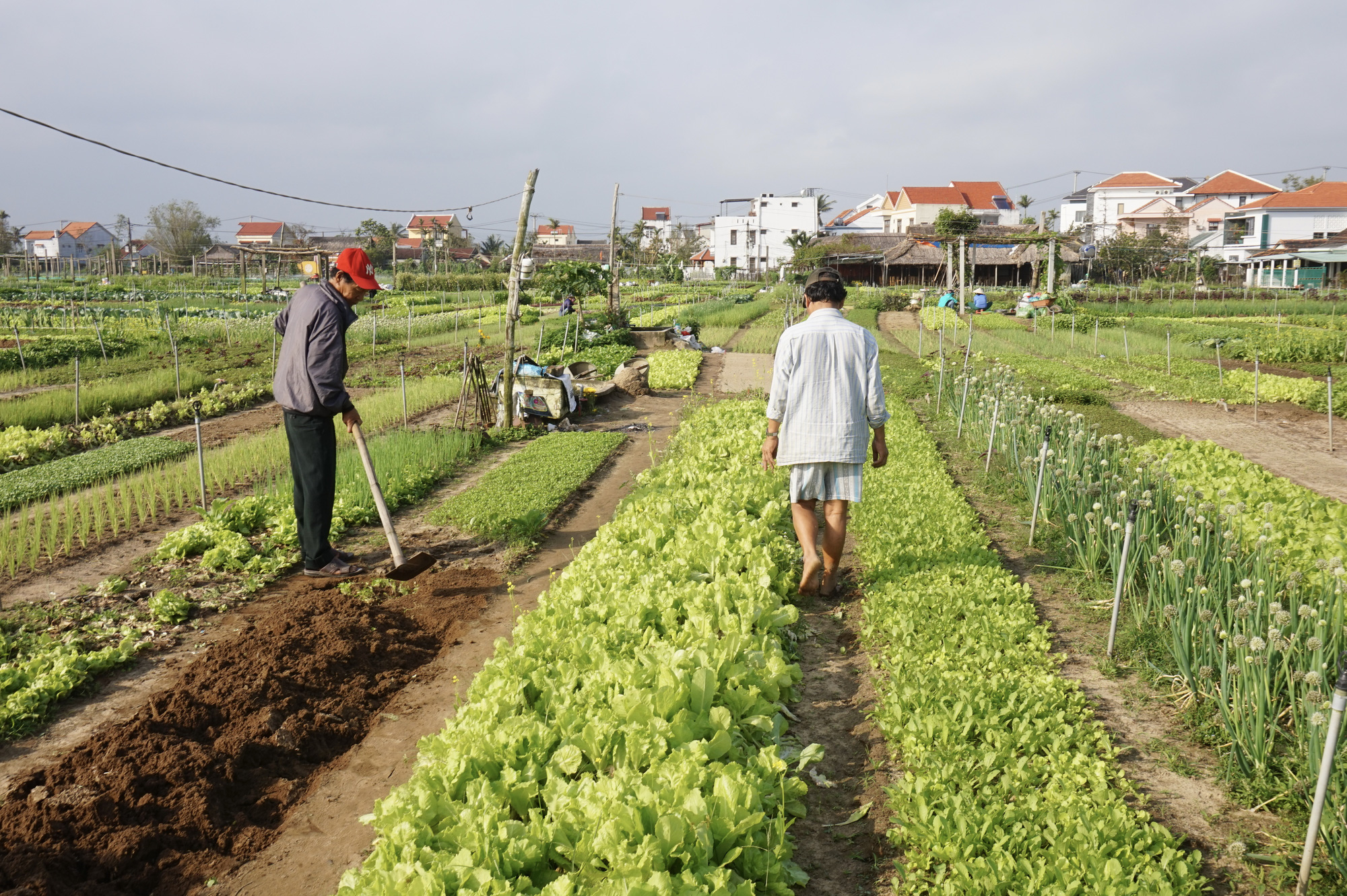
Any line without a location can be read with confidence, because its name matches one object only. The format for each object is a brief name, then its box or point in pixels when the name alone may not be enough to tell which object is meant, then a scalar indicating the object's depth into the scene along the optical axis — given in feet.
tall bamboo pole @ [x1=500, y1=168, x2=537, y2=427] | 36.52
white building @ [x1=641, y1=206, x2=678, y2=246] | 328.45
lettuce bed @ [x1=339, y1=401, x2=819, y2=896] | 8.36
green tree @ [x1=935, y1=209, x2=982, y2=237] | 129.39
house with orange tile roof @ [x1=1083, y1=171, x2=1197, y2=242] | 259.19
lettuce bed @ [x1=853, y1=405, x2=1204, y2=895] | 8.92
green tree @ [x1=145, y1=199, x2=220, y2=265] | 246.47
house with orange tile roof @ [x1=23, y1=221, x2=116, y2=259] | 295.69
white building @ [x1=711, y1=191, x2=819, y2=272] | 264.31
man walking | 16.39
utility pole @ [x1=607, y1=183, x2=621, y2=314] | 82.79
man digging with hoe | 18.85
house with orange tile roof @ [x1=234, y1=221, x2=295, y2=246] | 270.94
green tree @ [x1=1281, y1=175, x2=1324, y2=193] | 262.47
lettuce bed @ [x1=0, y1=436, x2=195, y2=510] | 26.08
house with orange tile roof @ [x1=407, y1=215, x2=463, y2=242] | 284.61
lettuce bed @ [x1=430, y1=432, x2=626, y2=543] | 23.13
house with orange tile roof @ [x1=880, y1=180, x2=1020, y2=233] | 248.52
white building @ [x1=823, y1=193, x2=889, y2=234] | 278.26
